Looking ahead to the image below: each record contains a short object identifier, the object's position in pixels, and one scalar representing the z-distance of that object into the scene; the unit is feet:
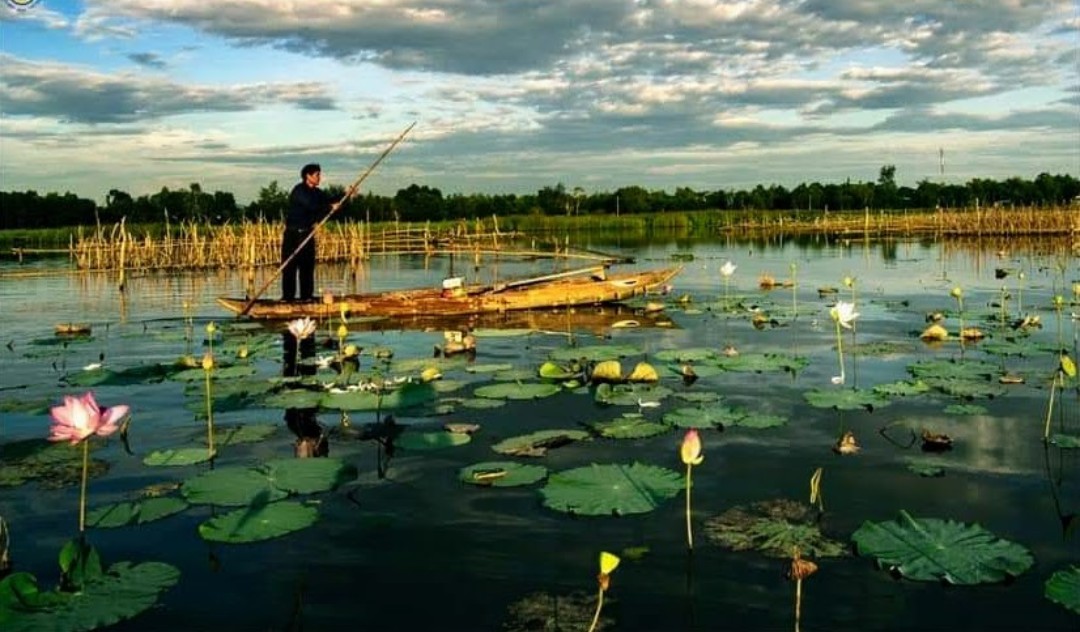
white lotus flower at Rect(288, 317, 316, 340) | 21.45
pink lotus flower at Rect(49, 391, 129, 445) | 10.30
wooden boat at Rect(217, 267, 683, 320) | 37.45
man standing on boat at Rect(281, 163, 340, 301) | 38.45
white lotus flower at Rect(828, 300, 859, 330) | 19.12
